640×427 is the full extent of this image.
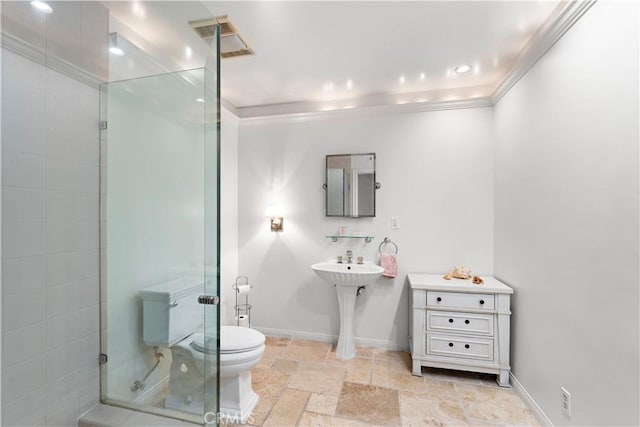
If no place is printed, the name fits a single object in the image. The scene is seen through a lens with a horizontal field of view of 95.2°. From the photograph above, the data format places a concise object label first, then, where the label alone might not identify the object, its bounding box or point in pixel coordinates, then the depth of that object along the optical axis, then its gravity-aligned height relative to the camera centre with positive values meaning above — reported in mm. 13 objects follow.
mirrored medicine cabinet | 2869 +293
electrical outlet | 1516 -990
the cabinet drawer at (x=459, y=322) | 2230 -838
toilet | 1624 -819
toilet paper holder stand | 3064 -952
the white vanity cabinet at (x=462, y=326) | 2197 -866
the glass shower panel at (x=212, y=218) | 1414 -20
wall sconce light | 3041 -32
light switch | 2822 -80
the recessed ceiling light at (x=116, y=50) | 1755 +987
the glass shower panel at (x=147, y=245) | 1718 -192
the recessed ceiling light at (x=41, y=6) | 1386 +1004
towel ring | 2818 -287
